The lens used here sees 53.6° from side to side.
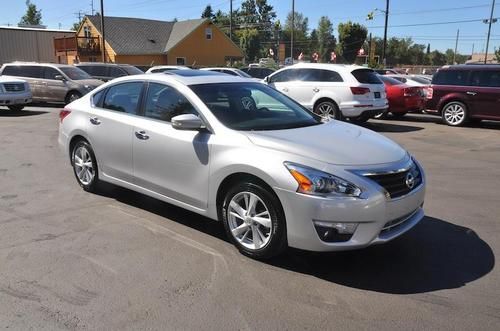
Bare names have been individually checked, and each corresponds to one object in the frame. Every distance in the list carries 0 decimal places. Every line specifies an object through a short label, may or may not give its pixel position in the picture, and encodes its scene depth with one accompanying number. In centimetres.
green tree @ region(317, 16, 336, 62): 13538
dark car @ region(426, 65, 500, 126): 1376
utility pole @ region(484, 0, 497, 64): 5695
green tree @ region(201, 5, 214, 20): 11275
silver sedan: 400
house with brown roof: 4741
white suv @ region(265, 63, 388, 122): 1320
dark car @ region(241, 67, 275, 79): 2467
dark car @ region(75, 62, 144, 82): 2214
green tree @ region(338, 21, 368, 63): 7950
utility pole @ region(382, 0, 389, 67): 4313
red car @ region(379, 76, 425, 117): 1602
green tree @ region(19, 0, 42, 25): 8941
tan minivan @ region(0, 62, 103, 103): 1875
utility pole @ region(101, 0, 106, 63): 3755
